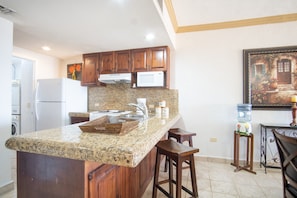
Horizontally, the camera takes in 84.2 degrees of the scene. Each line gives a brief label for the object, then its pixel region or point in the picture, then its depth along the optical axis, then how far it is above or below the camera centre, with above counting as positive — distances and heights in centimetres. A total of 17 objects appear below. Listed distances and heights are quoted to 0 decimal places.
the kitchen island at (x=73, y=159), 89 -37
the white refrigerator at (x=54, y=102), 337 -8
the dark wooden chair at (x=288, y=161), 133 -54
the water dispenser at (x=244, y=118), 281 -35
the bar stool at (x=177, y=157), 154 -59
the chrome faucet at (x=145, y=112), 238 -20
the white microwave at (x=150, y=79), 325 +39
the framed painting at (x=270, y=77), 290 +39
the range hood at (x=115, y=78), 341 +43
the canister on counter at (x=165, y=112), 271 -23
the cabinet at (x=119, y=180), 105 -71
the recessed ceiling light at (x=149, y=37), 270 +104
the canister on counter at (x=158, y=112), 284 -24
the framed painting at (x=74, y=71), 424 +72
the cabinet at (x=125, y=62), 328 +77
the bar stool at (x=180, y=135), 257 -59
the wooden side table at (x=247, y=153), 275 -96
